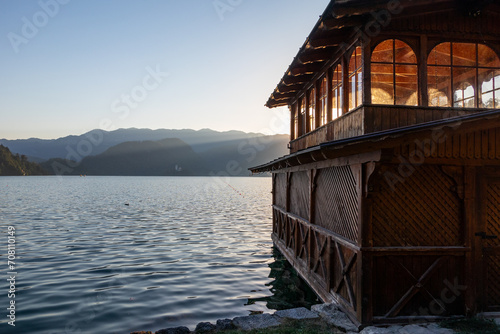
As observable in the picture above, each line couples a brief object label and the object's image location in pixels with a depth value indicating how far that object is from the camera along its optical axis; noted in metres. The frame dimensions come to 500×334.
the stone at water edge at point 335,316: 8.72
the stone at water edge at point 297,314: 9.25
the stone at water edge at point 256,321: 8.79
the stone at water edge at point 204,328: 8.72
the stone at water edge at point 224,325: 8.83
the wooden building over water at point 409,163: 8.89
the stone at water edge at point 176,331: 8.78
